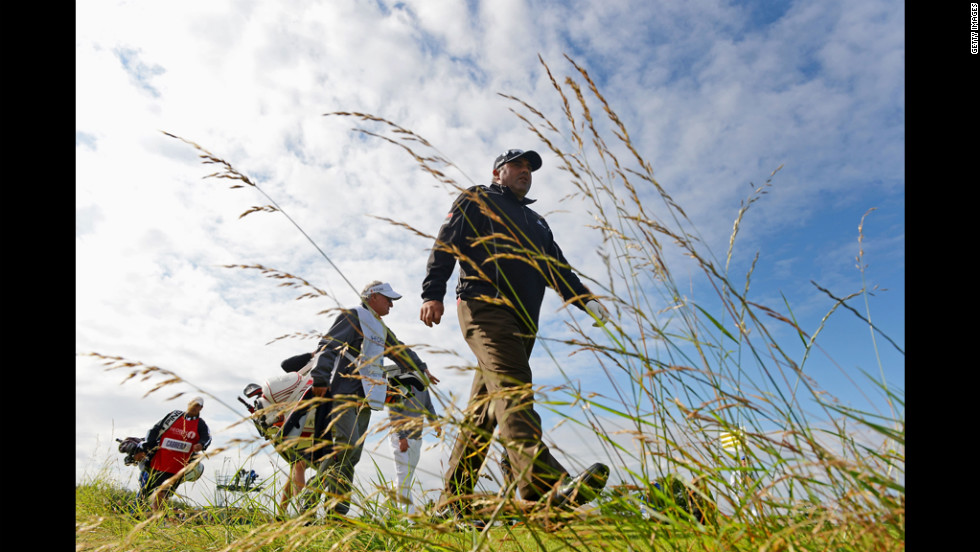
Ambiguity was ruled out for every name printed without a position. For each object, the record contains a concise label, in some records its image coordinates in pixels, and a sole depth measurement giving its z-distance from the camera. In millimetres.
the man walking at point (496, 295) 2889
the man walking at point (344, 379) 4047
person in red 7570
